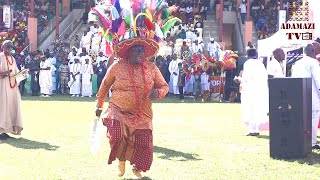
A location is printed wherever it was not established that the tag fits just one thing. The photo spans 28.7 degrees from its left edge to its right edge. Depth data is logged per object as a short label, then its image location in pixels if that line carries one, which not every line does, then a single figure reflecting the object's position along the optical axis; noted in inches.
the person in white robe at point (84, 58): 935.0
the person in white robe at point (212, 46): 974.7
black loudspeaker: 331.3
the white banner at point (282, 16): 940.5
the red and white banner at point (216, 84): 852.6
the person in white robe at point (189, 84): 900.6
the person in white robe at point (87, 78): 937.5
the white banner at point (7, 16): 1126.4
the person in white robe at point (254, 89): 452.4
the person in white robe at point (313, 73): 365.1
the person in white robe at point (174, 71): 924.0
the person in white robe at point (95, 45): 1024.9
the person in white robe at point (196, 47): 984.9
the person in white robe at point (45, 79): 928.3
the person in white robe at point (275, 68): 450.9
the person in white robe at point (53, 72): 969.5
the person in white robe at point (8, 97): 426.9
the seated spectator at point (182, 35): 1052.5
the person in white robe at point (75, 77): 941.2
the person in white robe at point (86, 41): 1044.5
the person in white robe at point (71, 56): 953.2
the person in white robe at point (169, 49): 956.3
